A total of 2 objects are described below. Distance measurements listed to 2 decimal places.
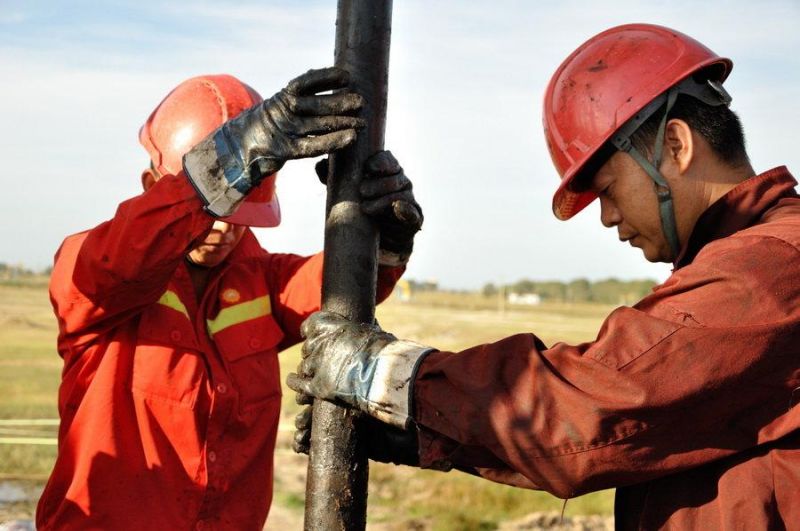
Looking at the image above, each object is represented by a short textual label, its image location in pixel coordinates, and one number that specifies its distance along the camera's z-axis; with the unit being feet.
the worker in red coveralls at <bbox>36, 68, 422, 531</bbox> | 8.39
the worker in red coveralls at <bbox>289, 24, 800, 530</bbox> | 6.82
